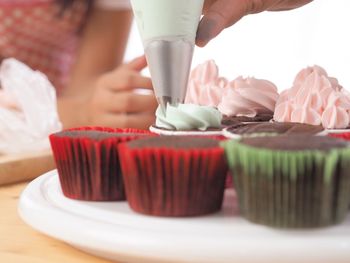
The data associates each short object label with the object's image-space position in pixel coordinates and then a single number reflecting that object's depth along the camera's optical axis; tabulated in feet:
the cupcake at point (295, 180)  1.87
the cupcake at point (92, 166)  2.34
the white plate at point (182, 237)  1.77
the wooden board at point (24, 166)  3.42
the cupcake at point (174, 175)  2.05
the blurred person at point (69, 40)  7.07
